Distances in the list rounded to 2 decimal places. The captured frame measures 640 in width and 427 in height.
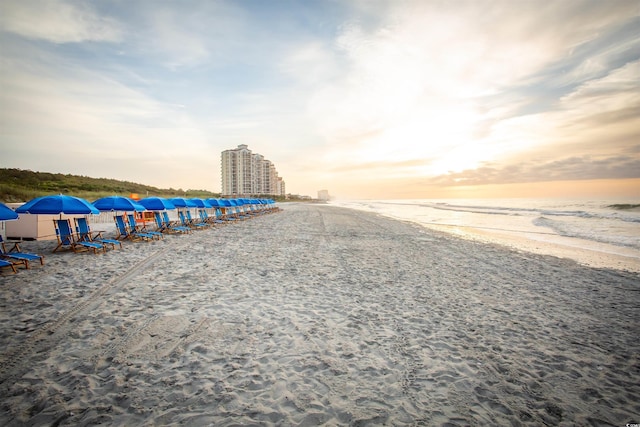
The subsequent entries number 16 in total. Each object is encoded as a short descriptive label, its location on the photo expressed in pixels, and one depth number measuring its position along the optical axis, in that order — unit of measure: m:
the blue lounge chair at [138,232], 13.41
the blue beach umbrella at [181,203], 17.31
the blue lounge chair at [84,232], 10.83
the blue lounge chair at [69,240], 10.13
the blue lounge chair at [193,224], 19.11
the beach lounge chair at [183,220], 18.74
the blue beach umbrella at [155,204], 14.19
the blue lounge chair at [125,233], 13.12
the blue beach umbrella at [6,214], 7.04
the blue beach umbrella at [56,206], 9.09
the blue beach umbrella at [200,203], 19.80
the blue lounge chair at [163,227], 15.80
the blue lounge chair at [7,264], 7.20
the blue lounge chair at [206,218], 21.72
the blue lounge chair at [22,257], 7.83
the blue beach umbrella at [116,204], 11.81
